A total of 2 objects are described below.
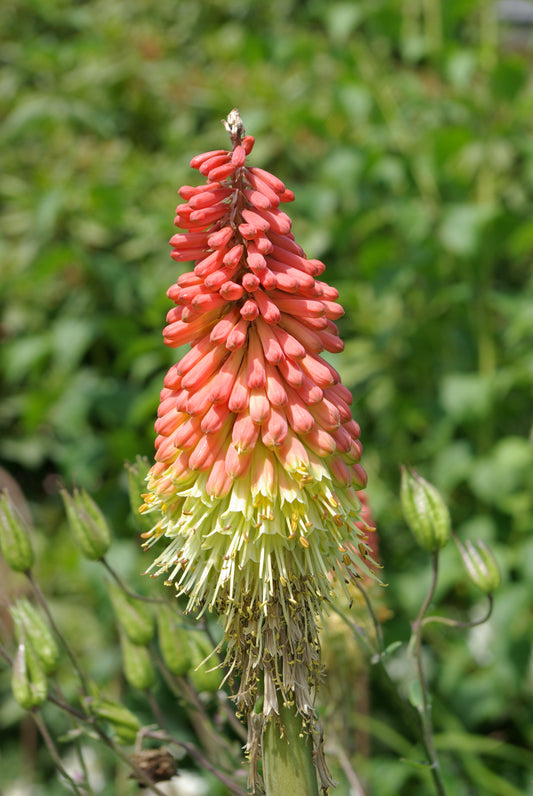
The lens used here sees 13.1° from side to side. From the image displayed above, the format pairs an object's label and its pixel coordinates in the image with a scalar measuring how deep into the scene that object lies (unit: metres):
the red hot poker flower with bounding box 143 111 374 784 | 0.65
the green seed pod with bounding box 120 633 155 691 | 0.71
